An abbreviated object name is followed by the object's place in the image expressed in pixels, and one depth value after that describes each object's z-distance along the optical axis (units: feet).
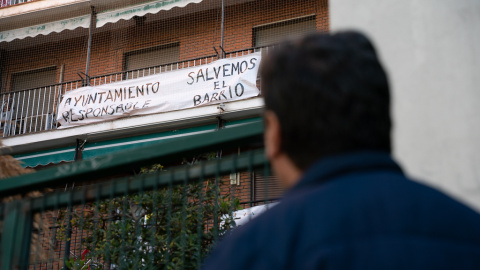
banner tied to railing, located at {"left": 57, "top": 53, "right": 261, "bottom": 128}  41.09
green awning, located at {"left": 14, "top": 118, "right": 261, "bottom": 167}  42.91
